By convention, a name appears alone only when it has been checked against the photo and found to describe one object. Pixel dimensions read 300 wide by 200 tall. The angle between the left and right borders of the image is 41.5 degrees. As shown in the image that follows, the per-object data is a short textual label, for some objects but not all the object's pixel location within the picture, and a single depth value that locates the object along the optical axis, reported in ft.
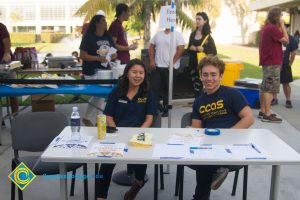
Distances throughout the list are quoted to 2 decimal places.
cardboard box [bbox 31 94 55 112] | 20.03
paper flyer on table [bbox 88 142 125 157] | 7.52
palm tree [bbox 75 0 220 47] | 38.50
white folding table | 7.25
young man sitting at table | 9.82
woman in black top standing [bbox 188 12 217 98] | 20.99
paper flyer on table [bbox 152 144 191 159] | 7.43
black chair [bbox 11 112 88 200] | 9.72
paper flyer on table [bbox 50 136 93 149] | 8.03
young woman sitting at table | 10.65
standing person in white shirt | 20.07
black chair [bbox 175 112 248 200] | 9.50
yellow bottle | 8.55
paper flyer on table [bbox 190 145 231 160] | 7.45
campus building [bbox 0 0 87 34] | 170.30
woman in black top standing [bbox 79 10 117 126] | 16.24
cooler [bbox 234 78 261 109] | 23.16
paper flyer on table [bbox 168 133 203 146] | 8.35
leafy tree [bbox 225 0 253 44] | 134.72
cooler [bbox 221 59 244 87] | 25.12
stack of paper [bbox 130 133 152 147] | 8.08
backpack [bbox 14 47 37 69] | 20.31
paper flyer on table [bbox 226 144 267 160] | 7.50
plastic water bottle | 8.49
